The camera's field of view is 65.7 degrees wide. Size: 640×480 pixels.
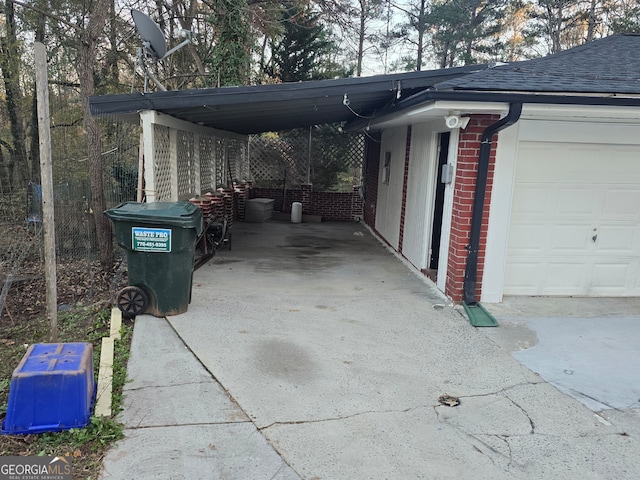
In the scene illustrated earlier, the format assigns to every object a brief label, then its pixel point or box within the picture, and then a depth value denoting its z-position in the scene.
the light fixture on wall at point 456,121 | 5.23
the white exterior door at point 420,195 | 6.83
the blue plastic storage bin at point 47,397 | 2.87
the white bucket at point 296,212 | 12.96
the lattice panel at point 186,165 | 7.59
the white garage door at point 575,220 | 5.75
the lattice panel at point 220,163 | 10.71
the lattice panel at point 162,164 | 6.33
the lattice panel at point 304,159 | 13.70
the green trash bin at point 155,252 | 4.81
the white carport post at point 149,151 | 5.81
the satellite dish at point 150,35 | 5.84
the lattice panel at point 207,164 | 9.45
